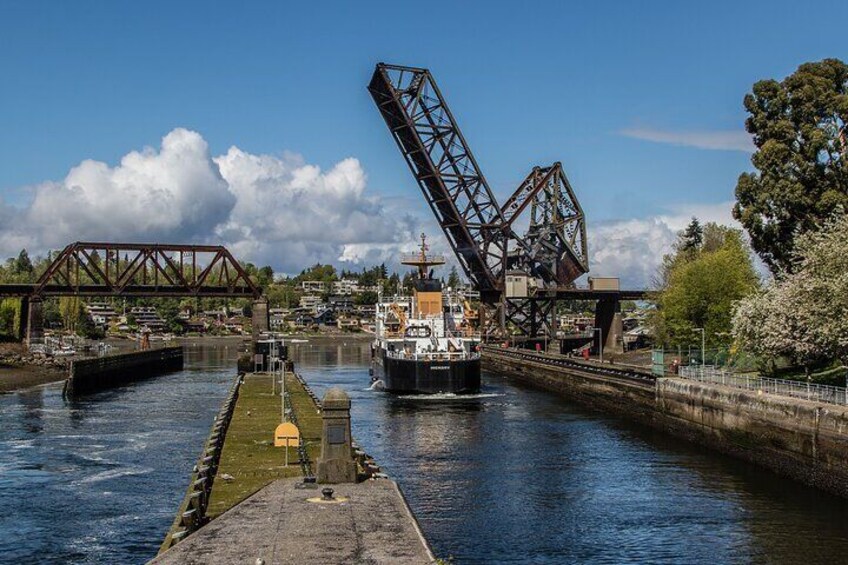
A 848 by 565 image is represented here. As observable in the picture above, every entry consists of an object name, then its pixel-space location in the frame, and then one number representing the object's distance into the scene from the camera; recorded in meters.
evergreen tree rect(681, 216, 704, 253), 120.15
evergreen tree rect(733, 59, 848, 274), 51.97
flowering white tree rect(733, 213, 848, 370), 40.31
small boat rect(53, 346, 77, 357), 103.31
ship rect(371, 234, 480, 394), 66.81
